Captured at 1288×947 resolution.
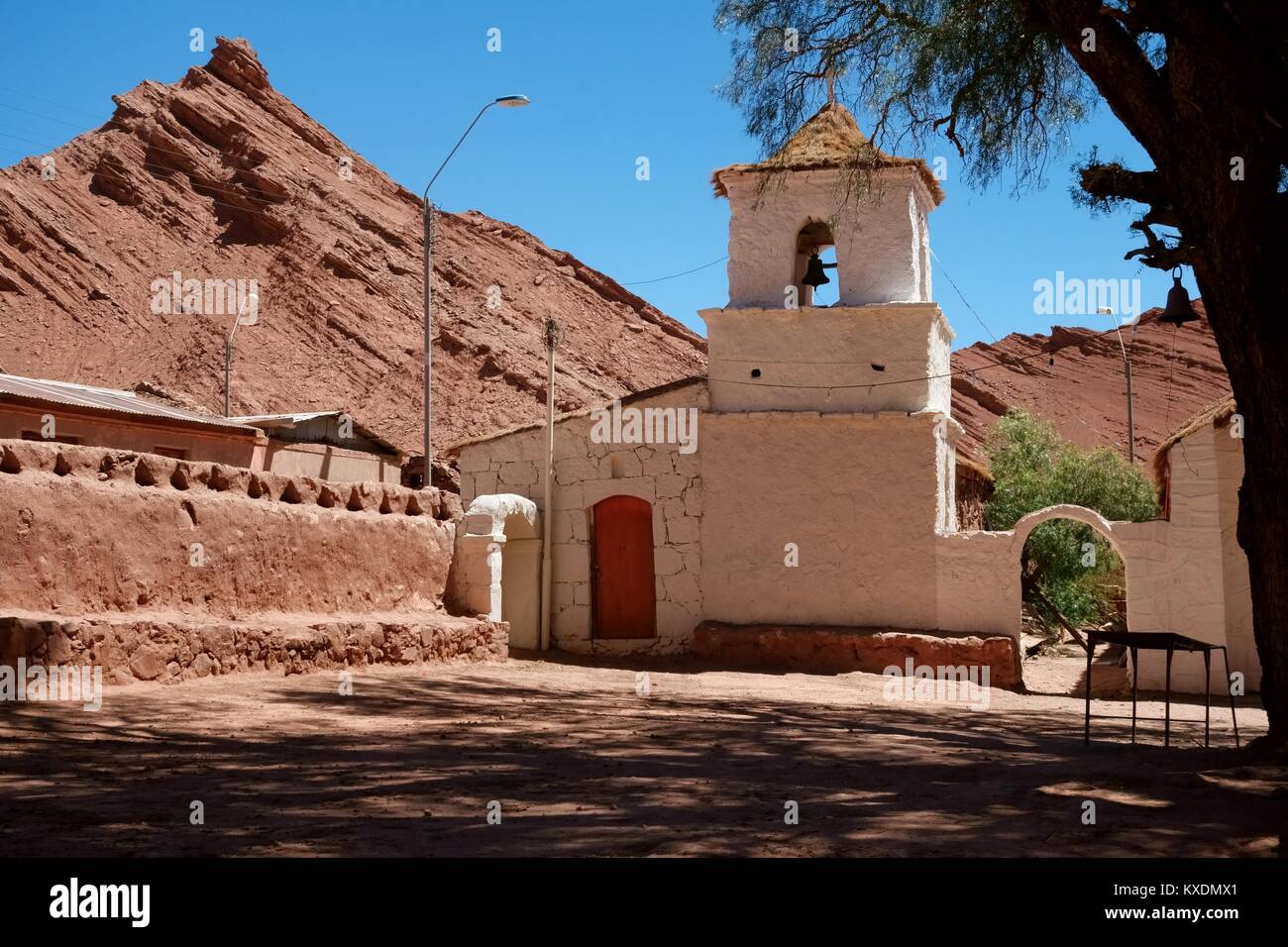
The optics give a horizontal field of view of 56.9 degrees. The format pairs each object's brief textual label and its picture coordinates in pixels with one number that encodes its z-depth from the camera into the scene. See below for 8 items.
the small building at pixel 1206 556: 15.27
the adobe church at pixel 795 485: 16.83
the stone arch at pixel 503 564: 14.35
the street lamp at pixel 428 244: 19.12
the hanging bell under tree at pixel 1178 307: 8.35
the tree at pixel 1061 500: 23.62
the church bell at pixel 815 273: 17.45
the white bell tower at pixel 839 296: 17.38
